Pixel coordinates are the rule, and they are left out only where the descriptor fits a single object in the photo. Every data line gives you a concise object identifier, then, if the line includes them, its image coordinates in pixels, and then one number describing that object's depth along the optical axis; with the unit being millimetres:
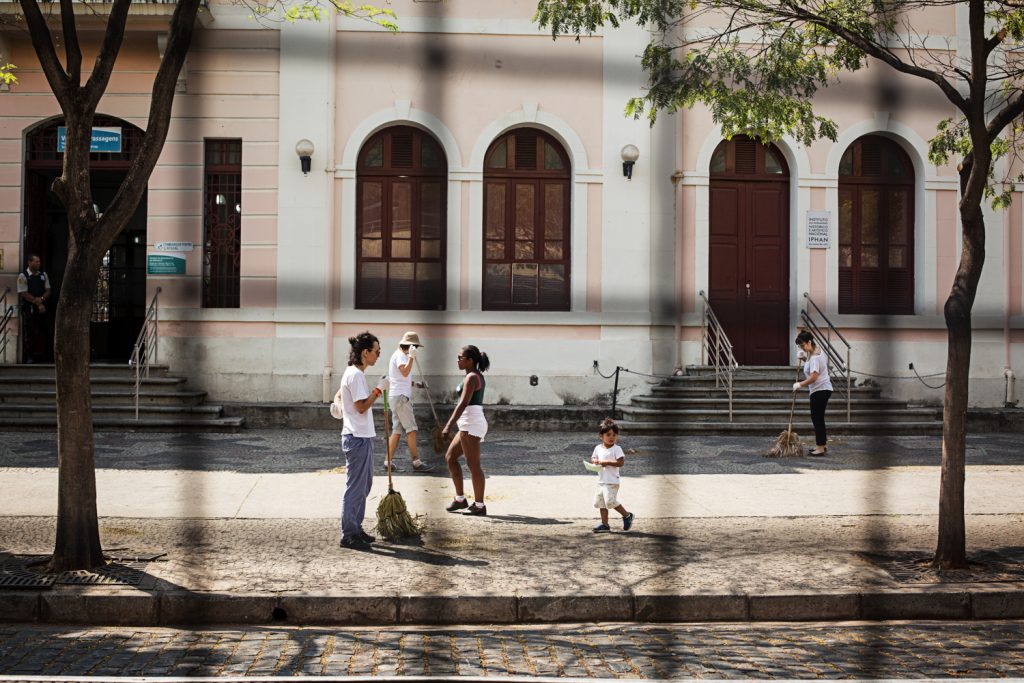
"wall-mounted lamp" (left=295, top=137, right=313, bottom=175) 11812
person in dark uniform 11742
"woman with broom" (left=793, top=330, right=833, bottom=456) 9891
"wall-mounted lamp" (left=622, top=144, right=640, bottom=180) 11812
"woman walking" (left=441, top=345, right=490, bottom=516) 6738
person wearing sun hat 8521
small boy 6312
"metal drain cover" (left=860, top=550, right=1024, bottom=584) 5316
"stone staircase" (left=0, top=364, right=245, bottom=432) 10805
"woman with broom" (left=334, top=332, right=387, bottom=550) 5961
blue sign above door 11758
